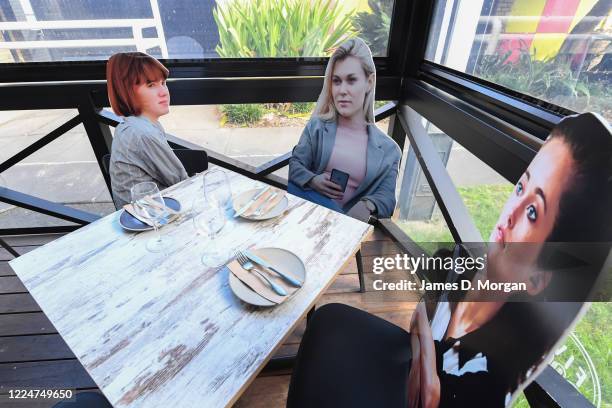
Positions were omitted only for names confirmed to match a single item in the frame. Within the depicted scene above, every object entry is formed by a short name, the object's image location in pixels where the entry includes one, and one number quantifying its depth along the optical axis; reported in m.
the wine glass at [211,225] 0.97
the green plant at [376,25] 1.87
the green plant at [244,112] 2.21
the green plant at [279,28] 1.87
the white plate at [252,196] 1.15
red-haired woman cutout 1.32
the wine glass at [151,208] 1.03
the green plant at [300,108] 2.19
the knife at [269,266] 0.86
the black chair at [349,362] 0.87
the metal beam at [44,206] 2.19
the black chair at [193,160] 1.73
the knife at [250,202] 1.17
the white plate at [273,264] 0.81
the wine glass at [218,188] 1.23
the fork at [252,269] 0.83
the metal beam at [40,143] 2.06
